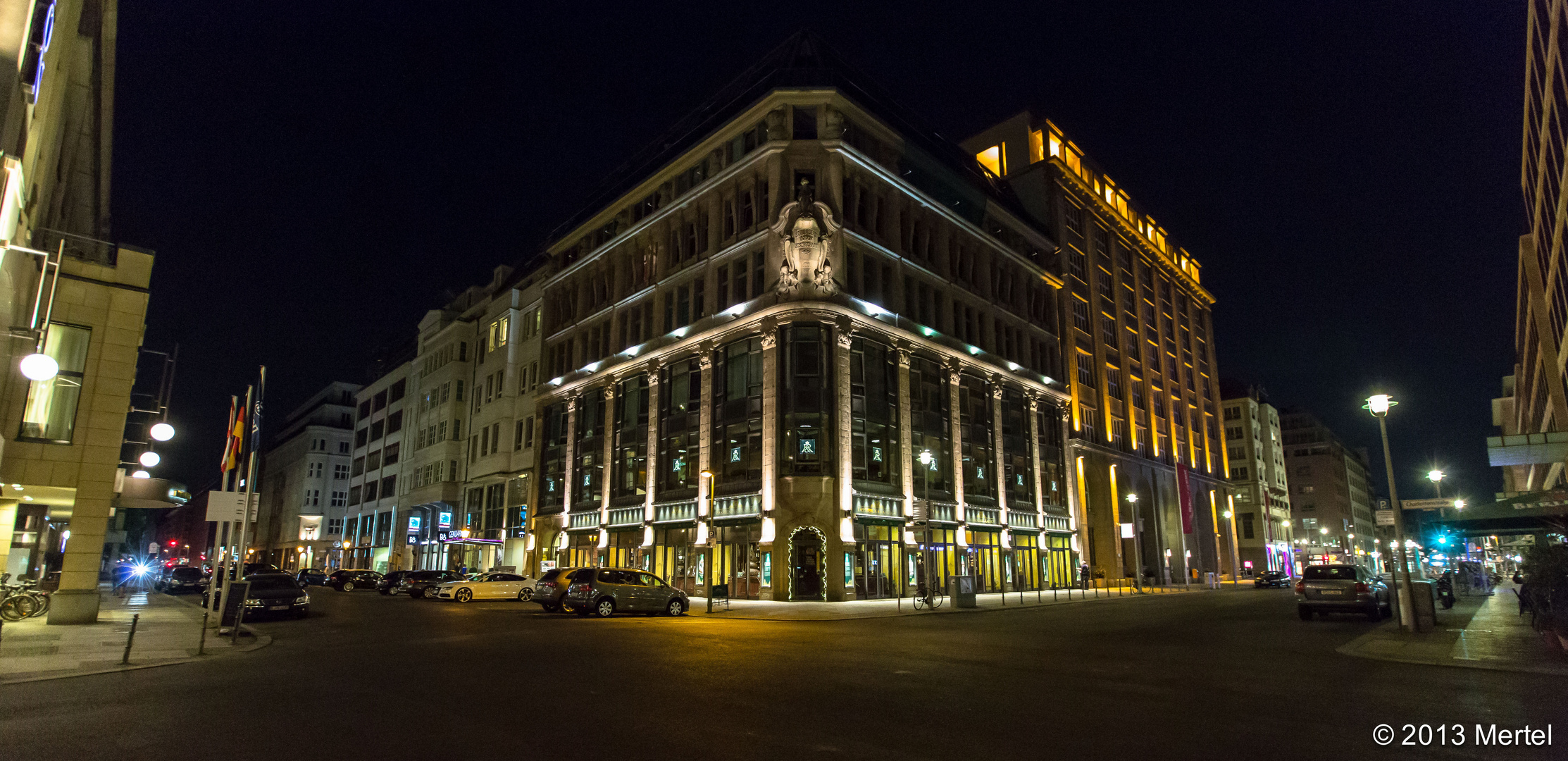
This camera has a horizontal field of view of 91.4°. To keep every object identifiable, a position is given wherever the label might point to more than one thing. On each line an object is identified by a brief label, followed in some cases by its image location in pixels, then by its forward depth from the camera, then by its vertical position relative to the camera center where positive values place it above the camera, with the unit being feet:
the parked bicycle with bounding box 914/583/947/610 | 104.12 -8.10
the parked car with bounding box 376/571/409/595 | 152.25 -8.30
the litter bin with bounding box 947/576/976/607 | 104.06 -6.66
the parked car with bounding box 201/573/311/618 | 82.43 -6.05
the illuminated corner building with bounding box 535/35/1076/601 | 126.11 +33.24
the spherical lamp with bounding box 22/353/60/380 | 41.09 +9.24
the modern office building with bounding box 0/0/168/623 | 63.26 +18.00
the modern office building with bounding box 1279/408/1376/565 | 461.37 +34.90
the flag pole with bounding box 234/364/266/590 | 60.03 +6.74
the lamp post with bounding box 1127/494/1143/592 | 160.04 -4.17
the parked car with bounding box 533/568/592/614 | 92.84 -5.95
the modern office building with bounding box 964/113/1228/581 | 198.18 +51.17
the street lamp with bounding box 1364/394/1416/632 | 59.26 +0.65
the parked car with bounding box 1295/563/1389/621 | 77.56 -4.97
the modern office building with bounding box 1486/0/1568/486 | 88.22 +48.40
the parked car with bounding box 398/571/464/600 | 138.21 -7.32
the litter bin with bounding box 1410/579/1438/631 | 63.77 -5.15
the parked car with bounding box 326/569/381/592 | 165.89 -8.35
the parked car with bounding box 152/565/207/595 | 152.25 -7.80
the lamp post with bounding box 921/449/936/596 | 125.90 +9.11
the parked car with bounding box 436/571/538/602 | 124.77 -7.72
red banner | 227.61 +13.93
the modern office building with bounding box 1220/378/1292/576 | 317.42 +30.27
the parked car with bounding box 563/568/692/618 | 87.24 -6.01
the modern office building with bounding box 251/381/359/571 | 317.42 +24.54
